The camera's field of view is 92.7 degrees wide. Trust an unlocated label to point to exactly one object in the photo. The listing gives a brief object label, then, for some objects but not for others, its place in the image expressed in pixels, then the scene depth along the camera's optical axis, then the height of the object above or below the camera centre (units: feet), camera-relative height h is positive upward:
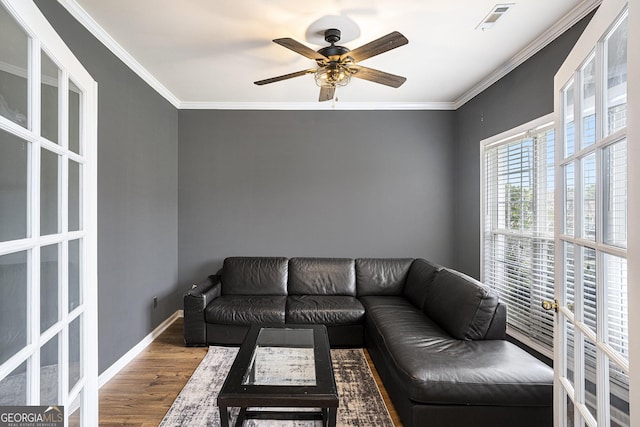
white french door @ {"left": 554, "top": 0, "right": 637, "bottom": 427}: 3.10 -0.17
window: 7.91 -0.40
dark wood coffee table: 4.88 -3.01
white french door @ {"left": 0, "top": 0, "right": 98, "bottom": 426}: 3.36 -0.07
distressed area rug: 6.43 -4.35
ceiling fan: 6.30 +3.53
